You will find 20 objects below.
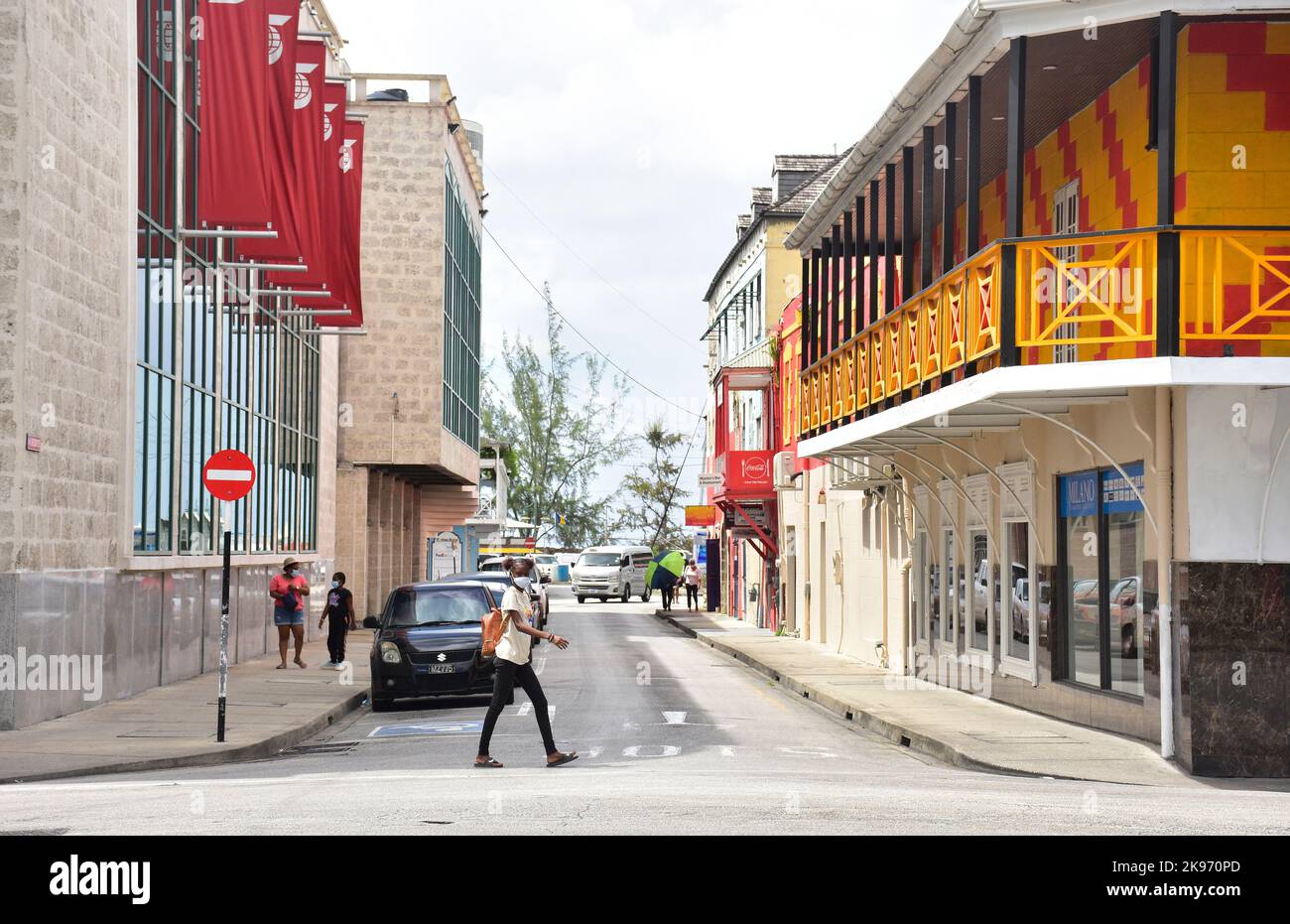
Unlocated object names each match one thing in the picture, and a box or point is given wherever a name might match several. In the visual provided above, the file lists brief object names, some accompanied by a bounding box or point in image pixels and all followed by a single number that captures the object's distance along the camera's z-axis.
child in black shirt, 25.67
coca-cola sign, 41.28
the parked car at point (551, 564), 88.56
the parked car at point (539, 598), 33.99
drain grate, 15.48
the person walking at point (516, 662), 13.05
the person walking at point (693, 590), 56.71
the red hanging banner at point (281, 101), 22.75
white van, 63.88
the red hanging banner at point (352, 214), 28.33
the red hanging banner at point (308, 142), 24.81
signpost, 16.52
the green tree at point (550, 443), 92.94
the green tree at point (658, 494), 94.25
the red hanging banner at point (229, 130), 21.58
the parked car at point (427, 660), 19.67
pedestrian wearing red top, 24.73
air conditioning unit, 37.38
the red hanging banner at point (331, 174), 27.14
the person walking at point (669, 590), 54.56
